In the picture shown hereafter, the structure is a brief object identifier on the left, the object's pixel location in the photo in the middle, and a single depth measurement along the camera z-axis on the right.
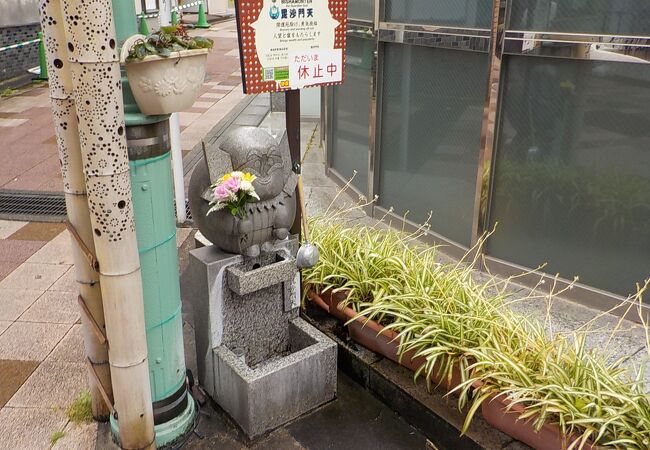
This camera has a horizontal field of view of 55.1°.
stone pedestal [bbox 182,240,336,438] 3.67
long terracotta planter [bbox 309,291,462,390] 3.75
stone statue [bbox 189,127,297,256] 3.68
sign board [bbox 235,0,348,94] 3.53
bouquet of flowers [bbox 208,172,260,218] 3.50
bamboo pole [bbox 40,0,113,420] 2.90
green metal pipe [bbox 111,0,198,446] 3.07
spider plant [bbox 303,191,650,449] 3.09
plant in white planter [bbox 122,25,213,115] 2.82
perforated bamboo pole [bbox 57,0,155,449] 2.65
